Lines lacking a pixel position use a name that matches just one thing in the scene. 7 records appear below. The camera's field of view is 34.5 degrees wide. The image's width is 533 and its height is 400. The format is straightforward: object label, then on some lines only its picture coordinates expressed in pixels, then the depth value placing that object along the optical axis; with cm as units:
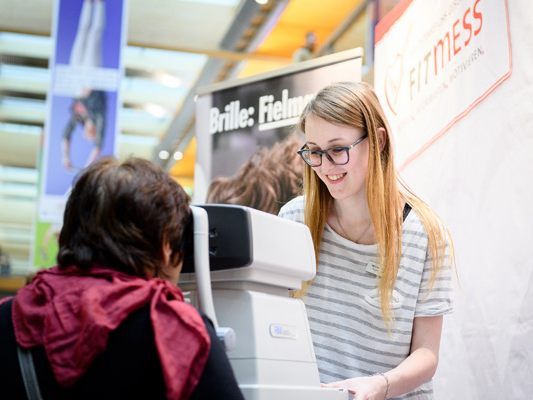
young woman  232
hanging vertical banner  590
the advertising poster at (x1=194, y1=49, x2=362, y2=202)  427
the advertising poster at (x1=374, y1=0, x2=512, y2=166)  295
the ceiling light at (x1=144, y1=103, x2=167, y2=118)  1039
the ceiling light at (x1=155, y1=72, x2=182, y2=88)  941
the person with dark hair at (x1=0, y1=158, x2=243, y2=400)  147
